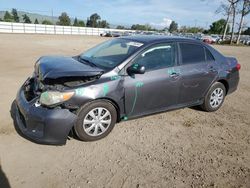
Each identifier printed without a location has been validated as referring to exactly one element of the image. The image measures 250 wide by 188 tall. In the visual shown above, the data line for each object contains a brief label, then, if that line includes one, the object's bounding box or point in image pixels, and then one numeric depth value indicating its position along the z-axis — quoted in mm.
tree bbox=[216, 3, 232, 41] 36219
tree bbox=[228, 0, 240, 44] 34969
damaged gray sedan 3250
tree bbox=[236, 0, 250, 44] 33969
